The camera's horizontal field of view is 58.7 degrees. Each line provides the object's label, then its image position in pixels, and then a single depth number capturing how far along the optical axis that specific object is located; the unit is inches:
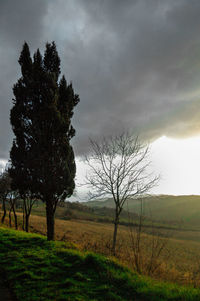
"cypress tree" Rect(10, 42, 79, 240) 540.4
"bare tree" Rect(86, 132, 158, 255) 414.3
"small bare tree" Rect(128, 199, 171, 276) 227.1
